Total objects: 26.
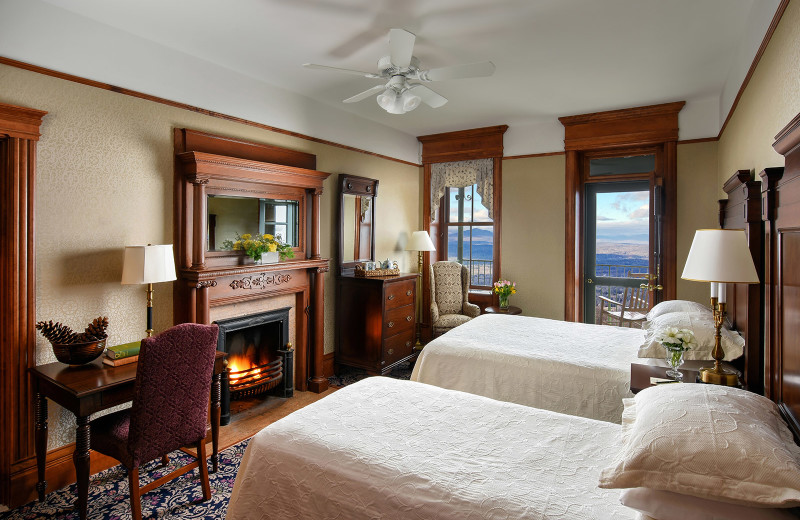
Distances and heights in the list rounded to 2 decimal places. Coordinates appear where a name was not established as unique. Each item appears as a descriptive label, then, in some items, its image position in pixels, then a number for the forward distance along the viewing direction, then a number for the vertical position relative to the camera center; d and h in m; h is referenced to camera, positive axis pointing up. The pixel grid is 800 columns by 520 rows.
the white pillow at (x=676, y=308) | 3.19 -0.36
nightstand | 2.34 -0.63
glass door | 4.88 +0.05
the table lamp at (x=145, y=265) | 2.72 -0.06
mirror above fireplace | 3.46 +0.31
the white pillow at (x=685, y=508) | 1.19 -0.68
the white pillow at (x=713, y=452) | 1.16 -0.54
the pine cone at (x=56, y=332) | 2.46 -0.42
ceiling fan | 2.70 +1.18
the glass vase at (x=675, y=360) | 2.34 -0.54
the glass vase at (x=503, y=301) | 5.24 -0.51
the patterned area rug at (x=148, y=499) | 2.40 -1.36
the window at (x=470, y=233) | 5.83 +0.30
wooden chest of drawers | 4.55 -0.68
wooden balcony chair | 4.81 -0.55
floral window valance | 5.63 +1.01
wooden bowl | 2.46 -0.53
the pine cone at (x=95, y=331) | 2.58 -0.43
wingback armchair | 5.50 -0.42
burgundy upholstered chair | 2.23 -0.79
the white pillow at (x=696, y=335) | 2.46 -0.45
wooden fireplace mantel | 3.23 +0.10
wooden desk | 2.23 -0.71
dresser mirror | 4.73 +0.39
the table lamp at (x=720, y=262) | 1.92 -0.02
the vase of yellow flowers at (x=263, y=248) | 3.64 +0.07
